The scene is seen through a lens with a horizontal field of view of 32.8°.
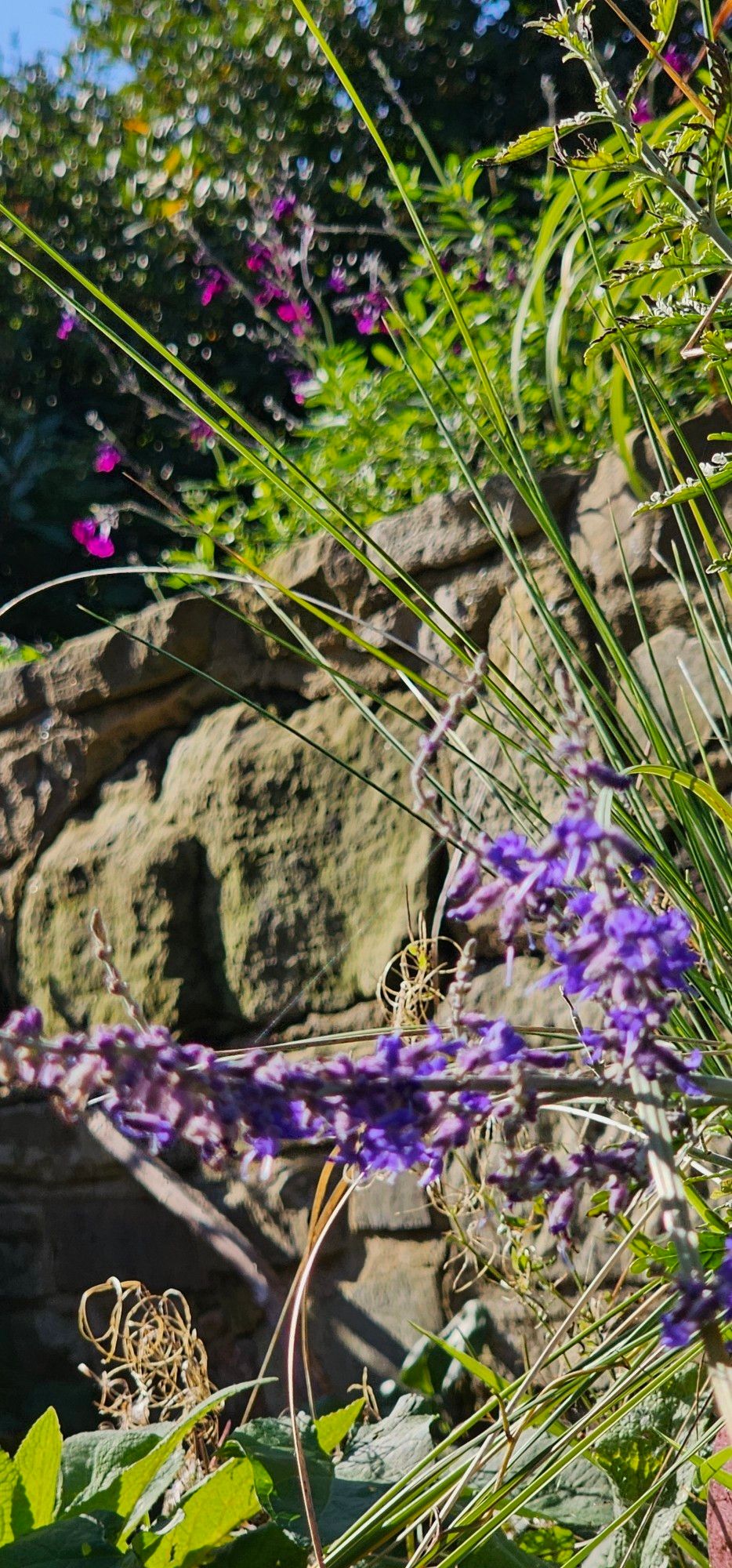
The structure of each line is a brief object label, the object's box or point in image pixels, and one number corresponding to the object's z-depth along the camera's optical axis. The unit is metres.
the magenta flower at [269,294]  3.02
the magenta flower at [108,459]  3.14
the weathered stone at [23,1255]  2.41
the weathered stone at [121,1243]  2.26
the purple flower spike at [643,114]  1.99
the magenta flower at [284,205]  3.10
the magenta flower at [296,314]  2.73
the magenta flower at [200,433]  3.02
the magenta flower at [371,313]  2.91
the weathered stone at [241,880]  2.11
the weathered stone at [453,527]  1.96
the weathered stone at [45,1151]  2.38
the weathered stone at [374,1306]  1.96
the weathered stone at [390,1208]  1.96
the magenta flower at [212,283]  3.35
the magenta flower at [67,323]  3.28
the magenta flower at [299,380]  2.74
